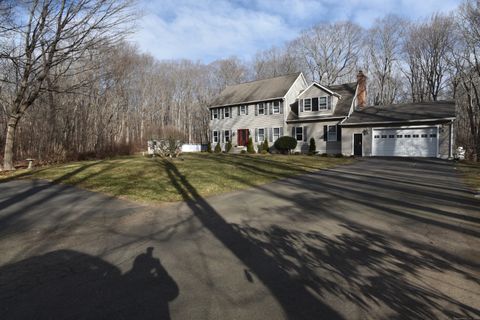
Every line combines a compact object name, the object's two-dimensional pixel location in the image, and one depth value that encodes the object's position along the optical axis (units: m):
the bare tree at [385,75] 38.31
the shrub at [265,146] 26.59
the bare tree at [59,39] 12.45
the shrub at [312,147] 24.27
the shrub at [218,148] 29.97
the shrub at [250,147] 27.16
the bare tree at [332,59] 40.69
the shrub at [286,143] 24.81
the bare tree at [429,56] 32.41
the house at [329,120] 20.03
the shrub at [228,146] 29.27
